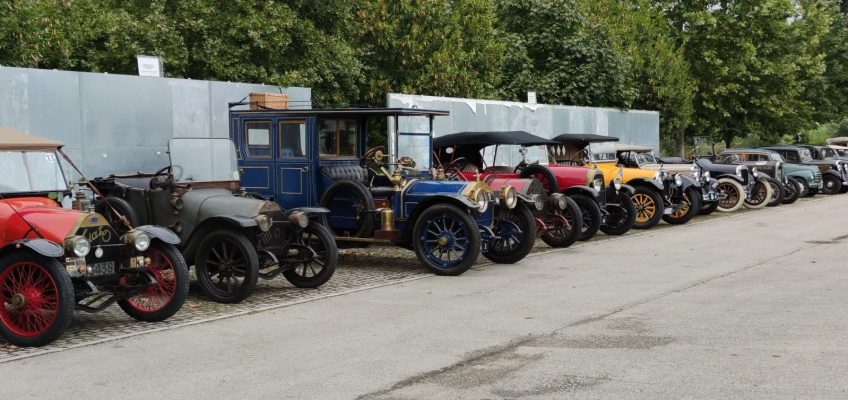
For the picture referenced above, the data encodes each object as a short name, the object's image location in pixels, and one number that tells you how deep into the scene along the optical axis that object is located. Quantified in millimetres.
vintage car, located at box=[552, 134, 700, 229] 17797
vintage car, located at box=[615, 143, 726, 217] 19191
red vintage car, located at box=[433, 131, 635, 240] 14648
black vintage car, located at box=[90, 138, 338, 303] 9484
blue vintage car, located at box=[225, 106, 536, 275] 11594
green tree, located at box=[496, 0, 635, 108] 29844
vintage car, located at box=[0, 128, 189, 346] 7355
